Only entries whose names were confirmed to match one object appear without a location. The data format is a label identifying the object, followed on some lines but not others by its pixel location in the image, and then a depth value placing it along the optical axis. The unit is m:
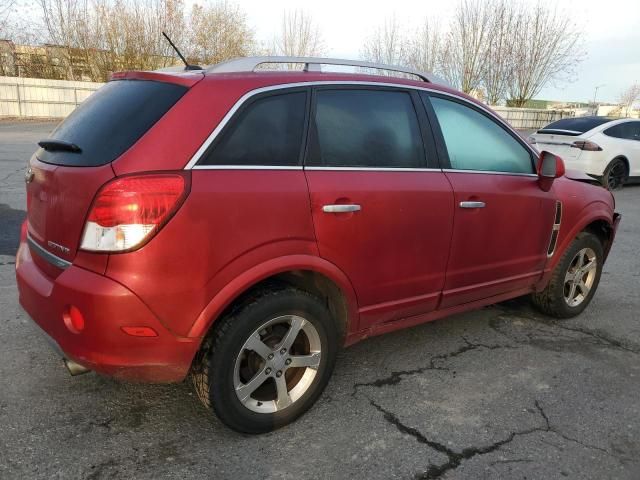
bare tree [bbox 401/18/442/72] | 31.02
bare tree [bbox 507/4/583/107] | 28.62
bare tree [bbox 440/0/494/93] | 29.50
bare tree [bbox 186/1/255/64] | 29.38
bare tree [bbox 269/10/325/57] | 32.59
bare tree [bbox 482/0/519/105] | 28.92
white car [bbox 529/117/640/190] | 10.71
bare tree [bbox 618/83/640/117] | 71.84
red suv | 2.21
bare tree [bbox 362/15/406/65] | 31.75
